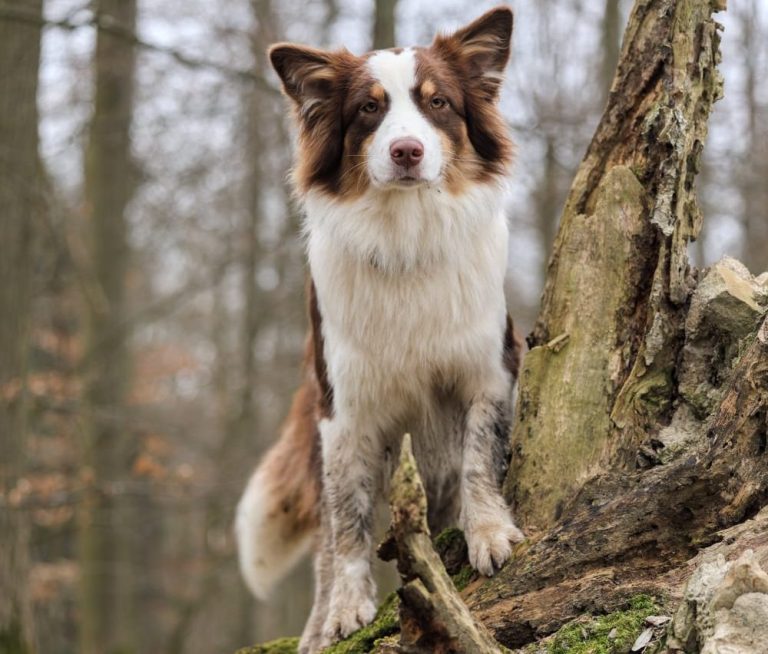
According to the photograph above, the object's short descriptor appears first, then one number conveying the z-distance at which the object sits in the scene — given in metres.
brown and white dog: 4.43
